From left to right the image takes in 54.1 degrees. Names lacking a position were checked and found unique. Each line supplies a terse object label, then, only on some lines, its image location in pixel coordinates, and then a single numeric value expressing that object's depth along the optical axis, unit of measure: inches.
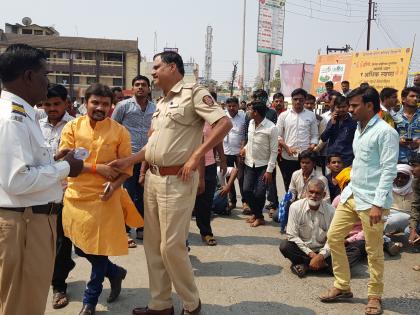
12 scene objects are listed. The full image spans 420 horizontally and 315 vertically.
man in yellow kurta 121.3
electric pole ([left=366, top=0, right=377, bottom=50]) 1107.5
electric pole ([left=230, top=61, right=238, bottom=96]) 1563.4
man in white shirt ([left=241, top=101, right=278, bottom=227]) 220.1
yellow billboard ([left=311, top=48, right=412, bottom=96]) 452.4
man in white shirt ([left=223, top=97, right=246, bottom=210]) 263.6
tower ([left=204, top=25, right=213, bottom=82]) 2578.7
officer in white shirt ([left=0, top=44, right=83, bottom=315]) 77.0
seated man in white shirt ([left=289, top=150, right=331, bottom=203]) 204.8
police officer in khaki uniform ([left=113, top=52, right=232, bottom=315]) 116.6
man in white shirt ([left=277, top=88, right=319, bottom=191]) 233.3
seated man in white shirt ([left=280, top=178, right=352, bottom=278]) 162.4
